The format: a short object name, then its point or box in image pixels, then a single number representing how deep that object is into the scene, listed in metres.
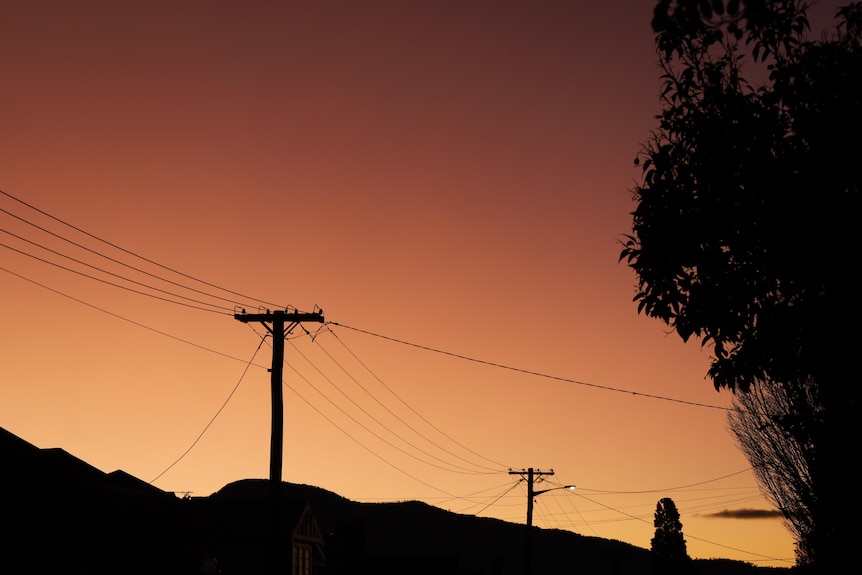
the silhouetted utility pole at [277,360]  30.53
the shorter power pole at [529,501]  60.42
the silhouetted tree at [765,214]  15.55
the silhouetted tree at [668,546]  123.31
